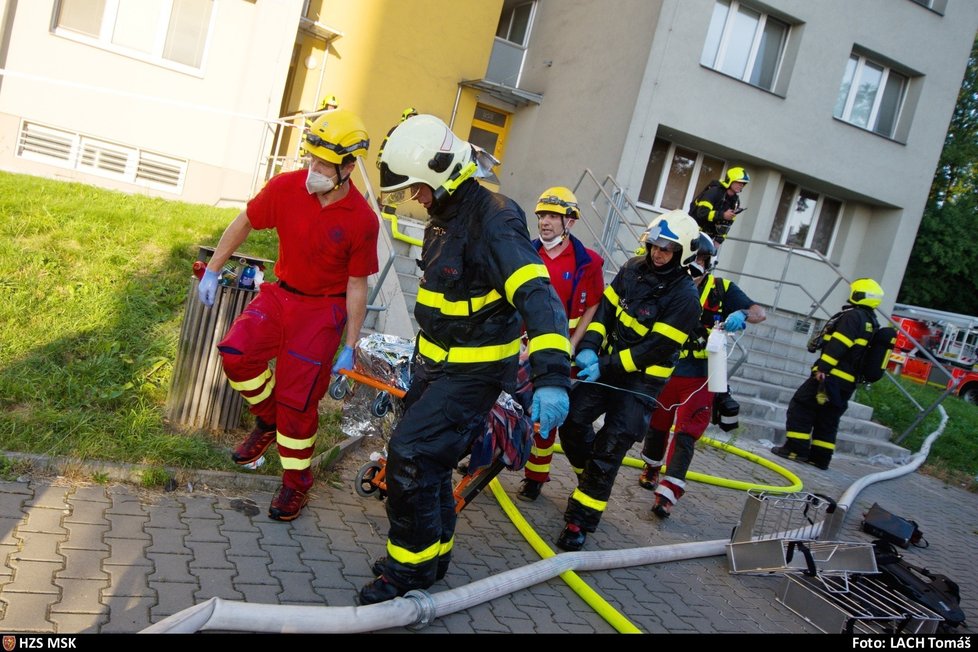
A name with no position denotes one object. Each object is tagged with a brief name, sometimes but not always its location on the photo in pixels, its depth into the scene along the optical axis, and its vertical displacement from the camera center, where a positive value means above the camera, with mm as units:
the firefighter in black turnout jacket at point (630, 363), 4734 -618
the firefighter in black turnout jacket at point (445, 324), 3326 -447
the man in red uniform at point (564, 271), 5242 -146
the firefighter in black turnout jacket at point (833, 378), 8742 -703
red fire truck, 23594 -64
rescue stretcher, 3951 -1051
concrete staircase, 9942 -1228
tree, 29312 +4256
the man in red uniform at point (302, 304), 4051 -637
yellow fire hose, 3729 -1694
